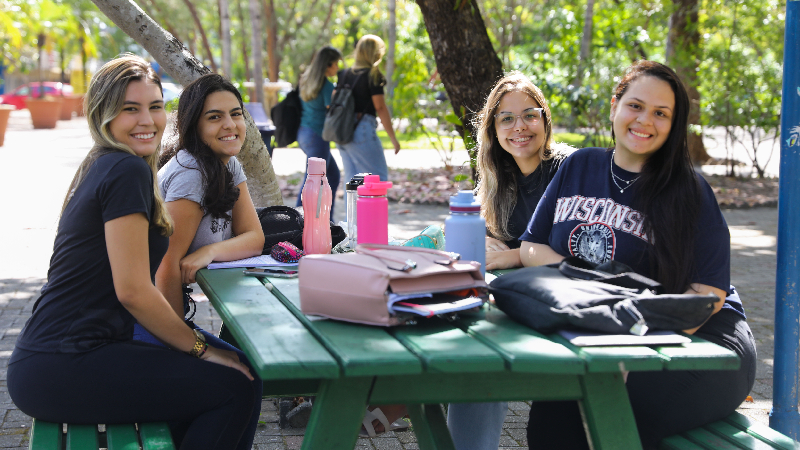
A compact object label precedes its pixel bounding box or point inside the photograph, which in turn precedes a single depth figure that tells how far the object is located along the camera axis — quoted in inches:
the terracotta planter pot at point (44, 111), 884.6
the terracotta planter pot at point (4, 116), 650.2
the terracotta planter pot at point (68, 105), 1119.5
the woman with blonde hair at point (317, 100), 302.8
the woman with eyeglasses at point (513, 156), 127.3
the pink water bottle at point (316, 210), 109.2
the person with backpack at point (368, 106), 298.4
